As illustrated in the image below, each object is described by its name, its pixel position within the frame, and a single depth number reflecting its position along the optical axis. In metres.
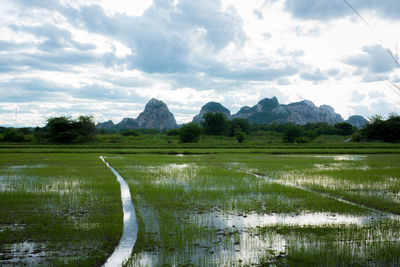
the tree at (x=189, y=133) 63.91
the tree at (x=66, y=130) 55.88
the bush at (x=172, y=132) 90.05
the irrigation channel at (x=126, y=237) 5.82
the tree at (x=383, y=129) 63.69
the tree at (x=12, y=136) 57.34
